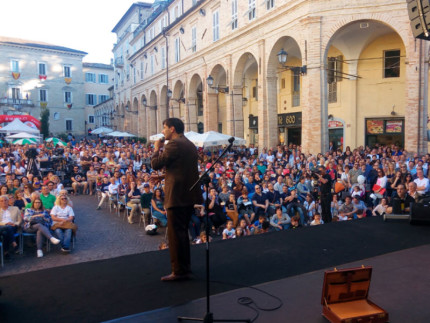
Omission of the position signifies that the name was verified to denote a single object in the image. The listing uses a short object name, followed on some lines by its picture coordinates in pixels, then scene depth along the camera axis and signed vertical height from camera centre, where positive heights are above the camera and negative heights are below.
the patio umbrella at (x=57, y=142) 21.28 +0.25
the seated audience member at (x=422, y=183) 9.42 -1.14
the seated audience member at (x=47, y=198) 9.18 -1.36
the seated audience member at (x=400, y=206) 5.86 -1.09
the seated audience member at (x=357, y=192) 9.75 -1.39
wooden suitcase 2.61 -1.23
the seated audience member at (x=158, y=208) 9.50 -1.69
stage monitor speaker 5.12 -1.06
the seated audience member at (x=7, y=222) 7.31 -1.56
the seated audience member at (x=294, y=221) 8.80 -1.96
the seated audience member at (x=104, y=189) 12.61 -1.57
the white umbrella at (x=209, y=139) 15.42 +0.23
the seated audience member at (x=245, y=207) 9.66 -1.78
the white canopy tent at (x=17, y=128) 20.64 +1.15
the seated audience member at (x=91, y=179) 15.45 -1.44
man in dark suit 3.43 -0.46
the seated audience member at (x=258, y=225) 8.39 -2.04
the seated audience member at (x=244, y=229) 8.37 -2.04
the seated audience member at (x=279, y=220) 8.88 -1.96
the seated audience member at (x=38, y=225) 7.77 -1.74
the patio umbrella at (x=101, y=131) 35.66 +1.55
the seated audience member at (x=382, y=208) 8.63 -1.64
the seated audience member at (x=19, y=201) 8.69 -1.34
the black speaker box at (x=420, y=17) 5.17 +1.84
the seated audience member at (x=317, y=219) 8.45 -1.83
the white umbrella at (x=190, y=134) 17.07 +0.51
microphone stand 2.57 -1.25
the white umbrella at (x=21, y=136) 20.30 +0.65
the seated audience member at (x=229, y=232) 8.20 -2.05
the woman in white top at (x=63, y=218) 7.98 -1.65
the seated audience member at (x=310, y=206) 9.71 -1.78
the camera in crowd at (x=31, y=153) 14.52 -0.25
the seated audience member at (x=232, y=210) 9.51 -1.79
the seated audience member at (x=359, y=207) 8.98 -1.68
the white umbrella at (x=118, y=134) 30.12 +1.01
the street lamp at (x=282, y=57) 15.33 +3.75
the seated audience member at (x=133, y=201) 10.69 -1.71
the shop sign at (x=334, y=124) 20.26 +1.06
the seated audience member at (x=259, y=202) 9.75 -1.63
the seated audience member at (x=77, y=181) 15.43 -1.53
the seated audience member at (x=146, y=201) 10.28 -1.63
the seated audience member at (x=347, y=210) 9.05 -1.77
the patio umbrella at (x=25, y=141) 19.97 +0.35
